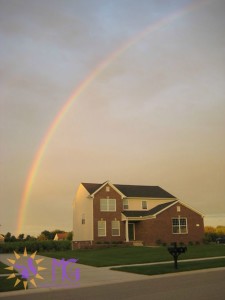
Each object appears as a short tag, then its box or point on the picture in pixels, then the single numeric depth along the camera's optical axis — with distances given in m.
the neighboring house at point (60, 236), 81.80
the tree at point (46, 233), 93.75
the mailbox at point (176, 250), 17.64
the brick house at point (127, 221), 42.22
